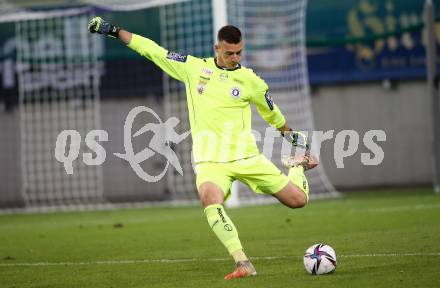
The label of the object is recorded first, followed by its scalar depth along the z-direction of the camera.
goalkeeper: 19.00
